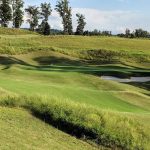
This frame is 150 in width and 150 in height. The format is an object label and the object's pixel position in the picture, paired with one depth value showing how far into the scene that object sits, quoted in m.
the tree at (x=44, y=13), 134.50
